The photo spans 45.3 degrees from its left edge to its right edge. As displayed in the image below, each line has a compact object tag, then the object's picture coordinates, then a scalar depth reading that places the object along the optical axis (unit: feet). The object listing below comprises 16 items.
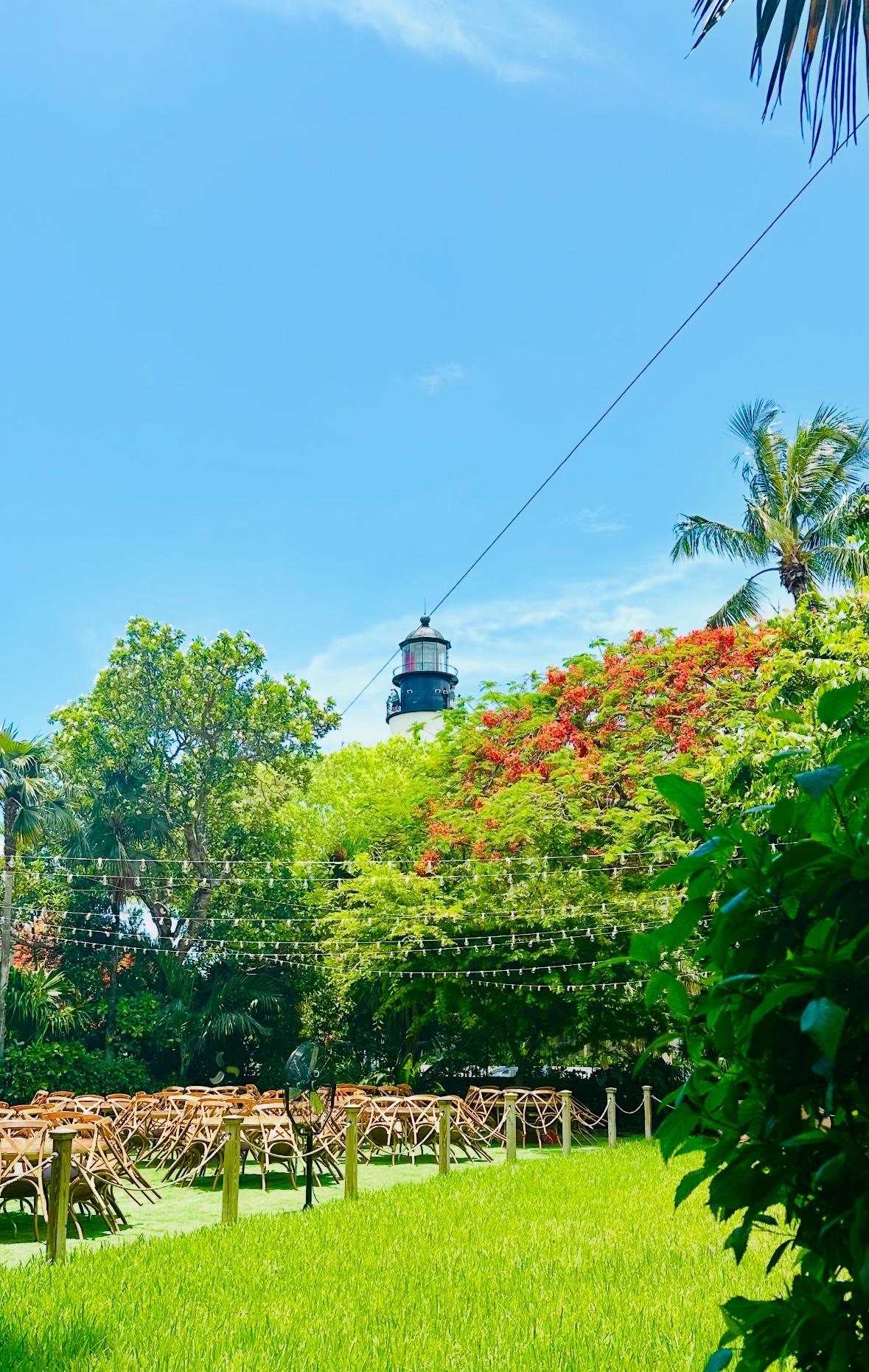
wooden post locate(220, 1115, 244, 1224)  25.39
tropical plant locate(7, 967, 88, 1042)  71.41
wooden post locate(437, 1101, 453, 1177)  37.22
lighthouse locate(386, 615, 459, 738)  140.05
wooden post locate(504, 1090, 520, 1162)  40.88
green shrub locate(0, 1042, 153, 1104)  69.56
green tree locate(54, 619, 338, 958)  87.61
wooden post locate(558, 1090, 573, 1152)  45.19
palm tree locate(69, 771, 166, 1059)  84.48
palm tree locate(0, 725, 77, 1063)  71.20
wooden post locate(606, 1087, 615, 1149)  46.52
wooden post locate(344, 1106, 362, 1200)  31.07
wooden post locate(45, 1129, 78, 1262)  21.16
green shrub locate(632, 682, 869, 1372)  4.00
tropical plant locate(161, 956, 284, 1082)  76.95
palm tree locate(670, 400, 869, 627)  62.59
